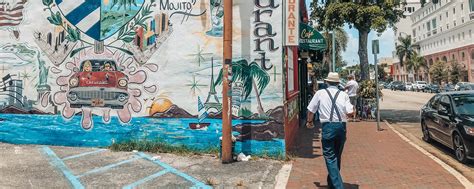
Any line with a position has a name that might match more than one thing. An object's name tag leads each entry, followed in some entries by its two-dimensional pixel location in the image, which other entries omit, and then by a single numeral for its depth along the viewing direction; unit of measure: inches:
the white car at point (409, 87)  2415.8
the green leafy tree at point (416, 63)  3393.2
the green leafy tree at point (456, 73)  2393.0
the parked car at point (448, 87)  1717.3
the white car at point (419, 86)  2198.8
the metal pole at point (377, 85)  511.2
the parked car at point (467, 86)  1420.3
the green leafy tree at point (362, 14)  602.9
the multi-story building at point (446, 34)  2650.1
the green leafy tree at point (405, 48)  3620.1
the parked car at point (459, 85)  1489.9
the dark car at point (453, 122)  319.9
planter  636.7
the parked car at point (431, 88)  1899.9
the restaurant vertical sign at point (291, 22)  325.4
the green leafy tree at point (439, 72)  2490.2
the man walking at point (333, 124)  233.6
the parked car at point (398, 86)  2509.8
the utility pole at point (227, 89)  312.5
